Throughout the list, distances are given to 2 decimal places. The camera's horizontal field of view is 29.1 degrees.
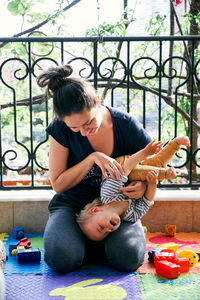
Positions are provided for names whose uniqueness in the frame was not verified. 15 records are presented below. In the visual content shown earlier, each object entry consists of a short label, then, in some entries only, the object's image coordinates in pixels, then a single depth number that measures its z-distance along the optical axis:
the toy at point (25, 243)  2.21
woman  1.79
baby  1.89
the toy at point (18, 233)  2.42
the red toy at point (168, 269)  1.79
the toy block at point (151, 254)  2.04
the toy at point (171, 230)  2.45
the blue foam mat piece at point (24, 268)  1.92
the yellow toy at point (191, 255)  1.99
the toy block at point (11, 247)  2.20
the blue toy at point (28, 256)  2.03
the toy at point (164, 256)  1.94
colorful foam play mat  1.64
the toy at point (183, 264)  1.89
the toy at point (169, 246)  2.17
